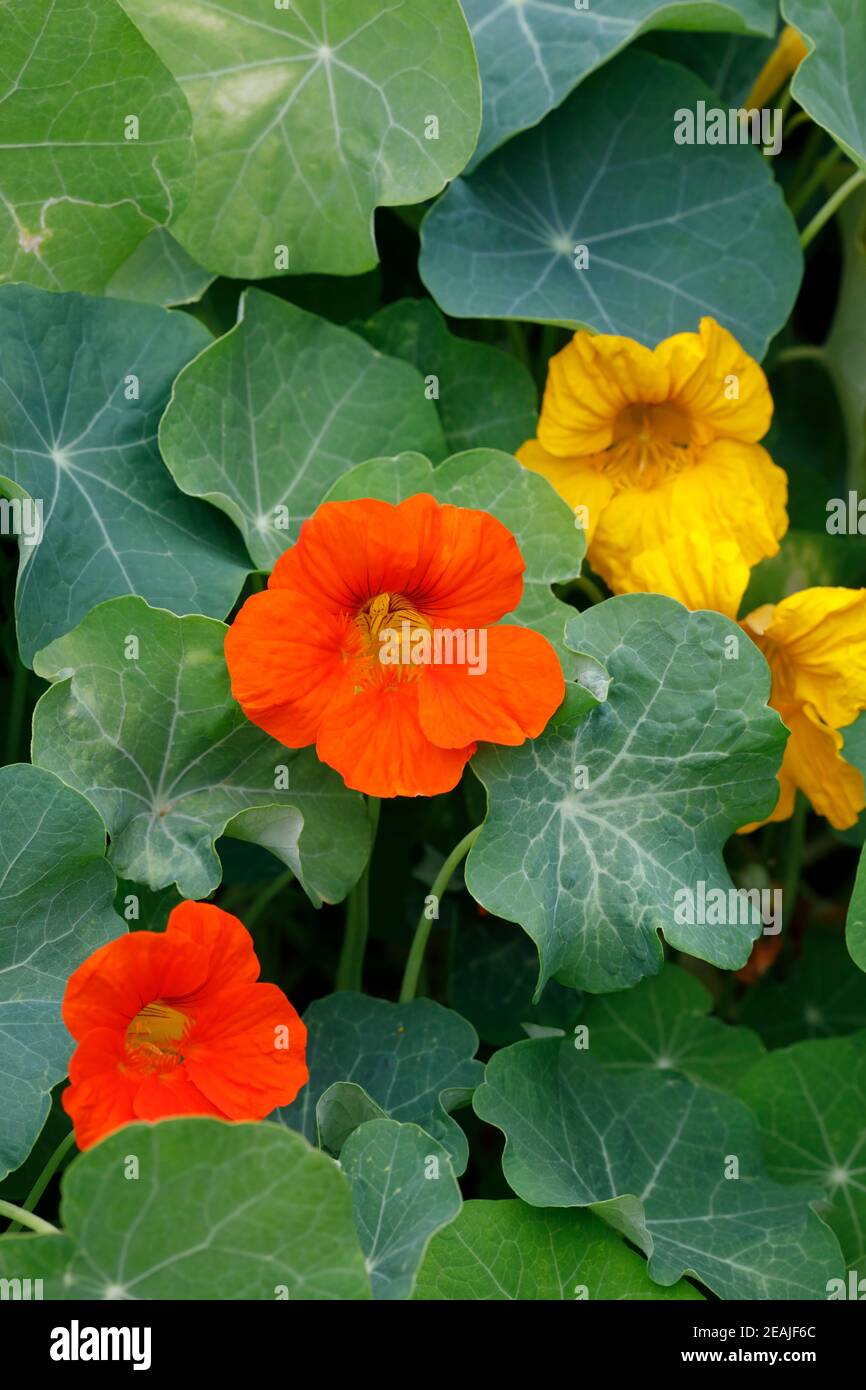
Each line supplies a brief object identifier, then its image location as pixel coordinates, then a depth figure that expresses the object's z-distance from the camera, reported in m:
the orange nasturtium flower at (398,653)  0.67
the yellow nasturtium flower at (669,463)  0.73
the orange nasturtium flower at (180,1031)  0.65
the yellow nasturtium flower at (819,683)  0.71
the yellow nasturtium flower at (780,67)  0.76
